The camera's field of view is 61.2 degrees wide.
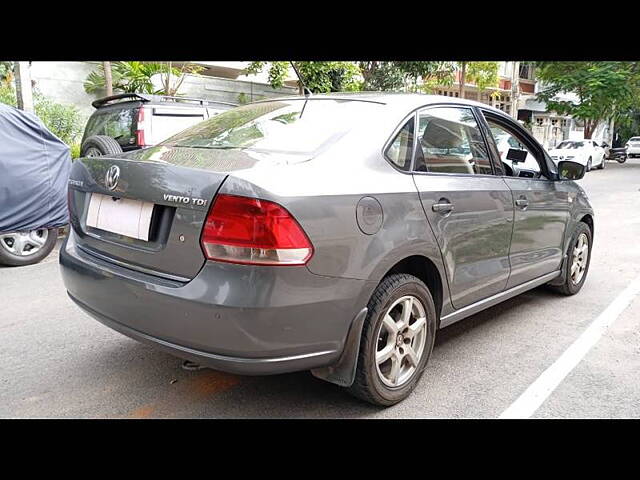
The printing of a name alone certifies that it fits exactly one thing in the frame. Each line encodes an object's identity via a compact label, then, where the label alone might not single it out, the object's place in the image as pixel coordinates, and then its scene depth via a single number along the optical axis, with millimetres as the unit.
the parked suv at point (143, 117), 7457
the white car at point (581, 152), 23100
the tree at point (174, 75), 13834
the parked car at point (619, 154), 31016
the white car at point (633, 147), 35947
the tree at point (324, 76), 13062
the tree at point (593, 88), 24141
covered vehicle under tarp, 5508
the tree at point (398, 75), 16516
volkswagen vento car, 2262
